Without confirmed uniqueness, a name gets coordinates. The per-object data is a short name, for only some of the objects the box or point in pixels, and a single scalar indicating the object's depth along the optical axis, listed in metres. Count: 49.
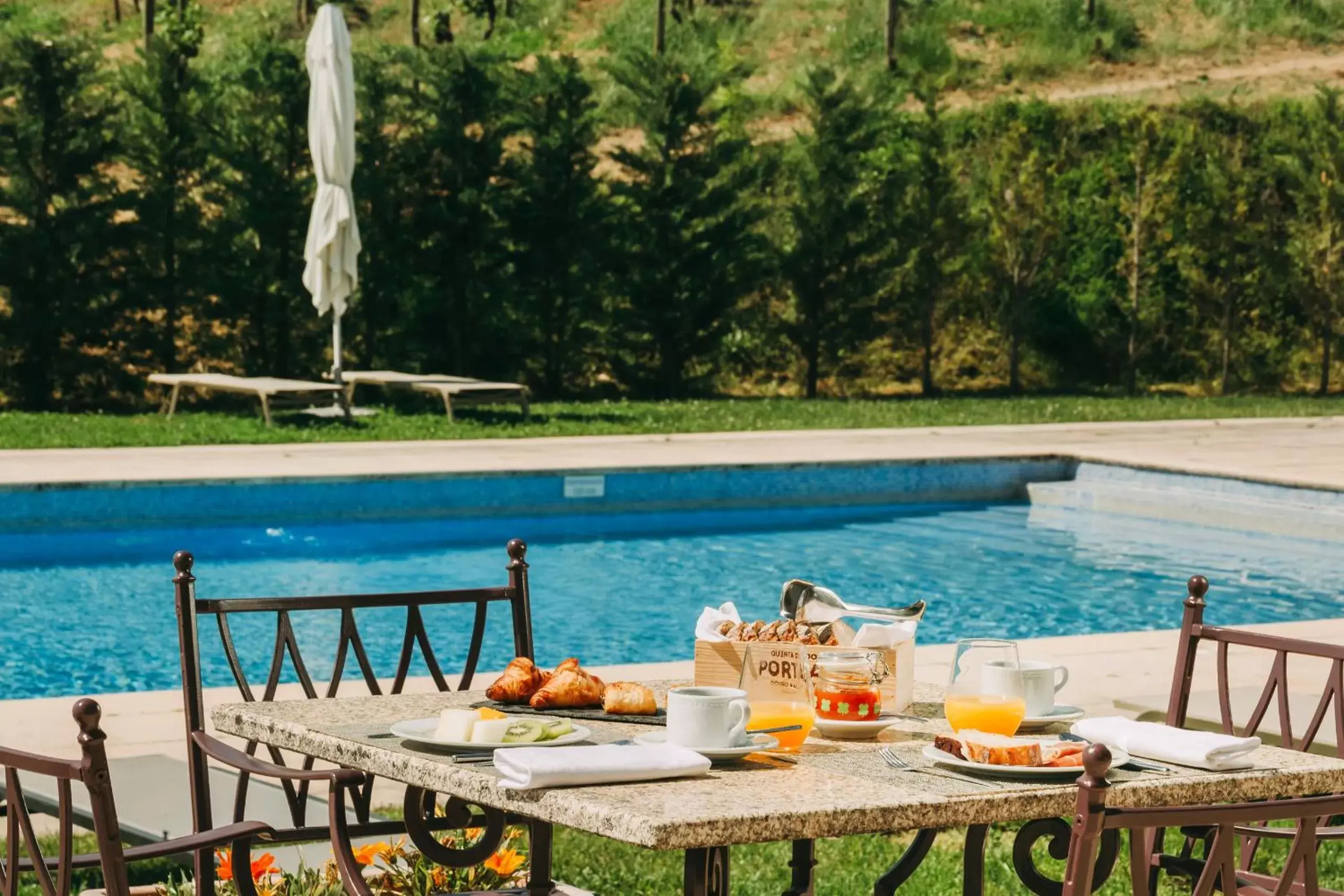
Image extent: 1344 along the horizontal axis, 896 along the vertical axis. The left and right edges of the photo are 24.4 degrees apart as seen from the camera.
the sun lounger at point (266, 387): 23.23
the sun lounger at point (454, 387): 24.16
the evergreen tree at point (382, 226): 29.64
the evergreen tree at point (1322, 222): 34.09
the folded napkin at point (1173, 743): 3.96
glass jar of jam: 4.21
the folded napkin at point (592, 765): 3.55
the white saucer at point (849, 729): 4.17
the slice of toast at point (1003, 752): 3.78
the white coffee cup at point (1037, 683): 4.32
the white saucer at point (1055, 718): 4.34
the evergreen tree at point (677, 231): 31.30
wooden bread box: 4.39
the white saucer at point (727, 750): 3.82
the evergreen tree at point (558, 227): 30.72
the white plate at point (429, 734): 3.88
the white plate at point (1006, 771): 3.73
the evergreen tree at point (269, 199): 28.74
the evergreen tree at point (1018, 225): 33.54
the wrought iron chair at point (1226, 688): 4.79
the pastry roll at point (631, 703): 4.39
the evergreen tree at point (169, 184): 28.21
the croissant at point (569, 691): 4.42
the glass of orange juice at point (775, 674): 4.30
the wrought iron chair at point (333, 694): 4.11
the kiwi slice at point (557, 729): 3.95
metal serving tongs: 4.47
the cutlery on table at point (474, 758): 3.81
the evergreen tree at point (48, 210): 27.29
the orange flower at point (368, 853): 5.04
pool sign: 19.54
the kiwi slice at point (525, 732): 3.93
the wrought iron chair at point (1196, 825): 2.98
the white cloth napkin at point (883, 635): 4.36
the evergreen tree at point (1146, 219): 34.33
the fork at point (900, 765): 3.73
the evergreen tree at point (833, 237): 32.51
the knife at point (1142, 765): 3.97
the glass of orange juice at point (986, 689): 4.09
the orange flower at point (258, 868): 4.72
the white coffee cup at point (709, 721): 3.88
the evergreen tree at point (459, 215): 30.06
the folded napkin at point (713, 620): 4.42
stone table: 3.34
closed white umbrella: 23.78
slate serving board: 4.33
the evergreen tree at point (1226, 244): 34.41
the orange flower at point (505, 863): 4.93
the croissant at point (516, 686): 4.44
